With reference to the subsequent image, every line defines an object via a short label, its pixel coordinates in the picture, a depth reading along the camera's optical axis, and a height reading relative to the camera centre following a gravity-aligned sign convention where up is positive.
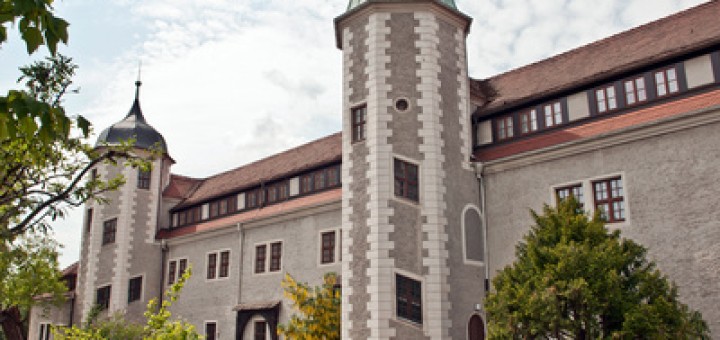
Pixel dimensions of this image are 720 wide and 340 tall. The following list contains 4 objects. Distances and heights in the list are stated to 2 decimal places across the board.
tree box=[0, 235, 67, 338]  28.83 +2.82
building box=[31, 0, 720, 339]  14.99 +4.83
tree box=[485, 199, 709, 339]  11.48 +0.89
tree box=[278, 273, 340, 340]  19.45 +0.98
